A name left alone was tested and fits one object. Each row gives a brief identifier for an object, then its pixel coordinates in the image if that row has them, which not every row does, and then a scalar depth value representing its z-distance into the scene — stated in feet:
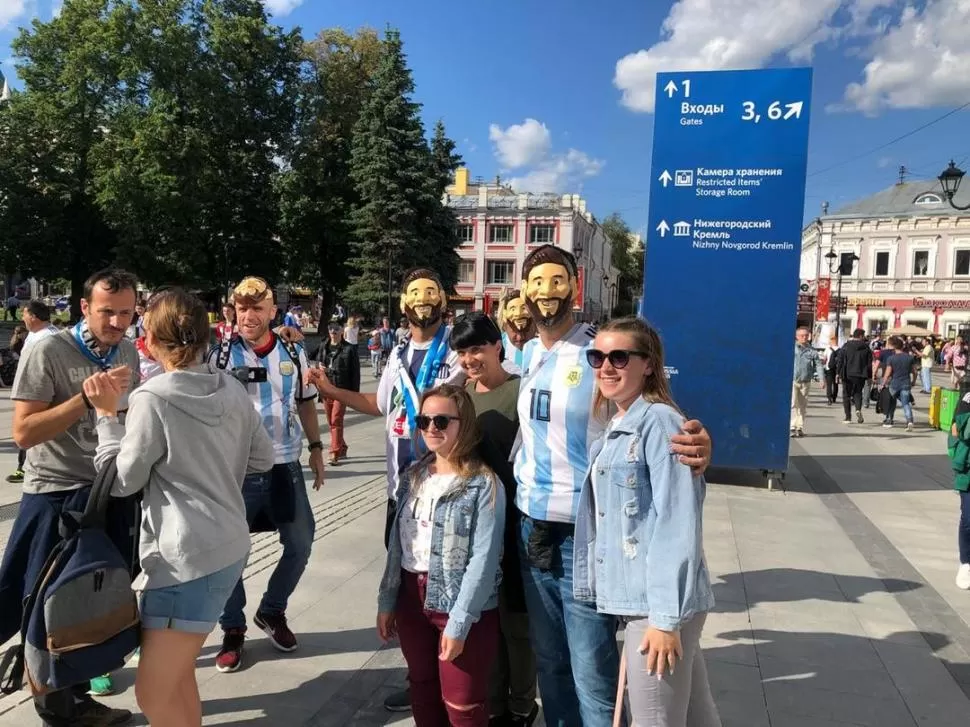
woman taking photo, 6.97
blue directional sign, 22.81
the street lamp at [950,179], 37.78
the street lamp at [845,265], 80.77
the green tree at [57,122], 94.07
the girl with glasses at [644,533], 6.51
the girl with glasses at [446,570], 8.14
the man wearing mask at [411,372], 10.48
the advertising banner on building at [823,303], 91.81
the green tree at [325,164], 105.60
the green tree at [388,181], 102.22
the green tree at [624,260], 282.36
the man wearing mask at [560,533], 7.73
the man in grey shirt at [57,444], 8.65
